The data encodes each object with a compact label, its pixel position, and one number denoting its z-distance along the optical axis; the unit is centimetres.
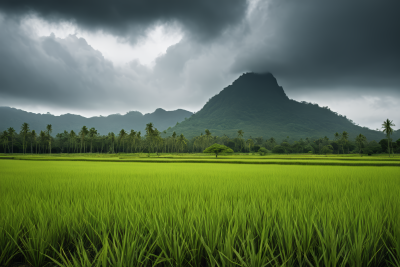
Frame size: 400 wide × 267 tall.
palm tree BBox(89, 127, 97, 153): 9918
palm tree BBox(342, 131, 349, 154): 9750
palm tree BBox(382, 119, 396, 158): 7029
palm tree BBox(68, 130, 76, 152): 10052
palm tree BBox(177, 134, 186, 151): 10682
